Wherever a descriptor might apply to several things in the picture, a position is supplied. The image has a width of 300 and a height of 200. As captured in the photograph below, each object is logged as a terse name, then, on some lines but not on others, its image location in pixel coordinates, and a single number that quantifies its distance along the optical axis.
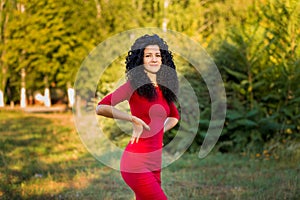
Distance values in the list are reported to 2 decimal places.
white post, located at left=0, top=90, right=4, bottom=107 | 29.33
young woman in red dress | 3.66
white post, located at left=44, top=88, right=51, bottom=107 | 29.85
